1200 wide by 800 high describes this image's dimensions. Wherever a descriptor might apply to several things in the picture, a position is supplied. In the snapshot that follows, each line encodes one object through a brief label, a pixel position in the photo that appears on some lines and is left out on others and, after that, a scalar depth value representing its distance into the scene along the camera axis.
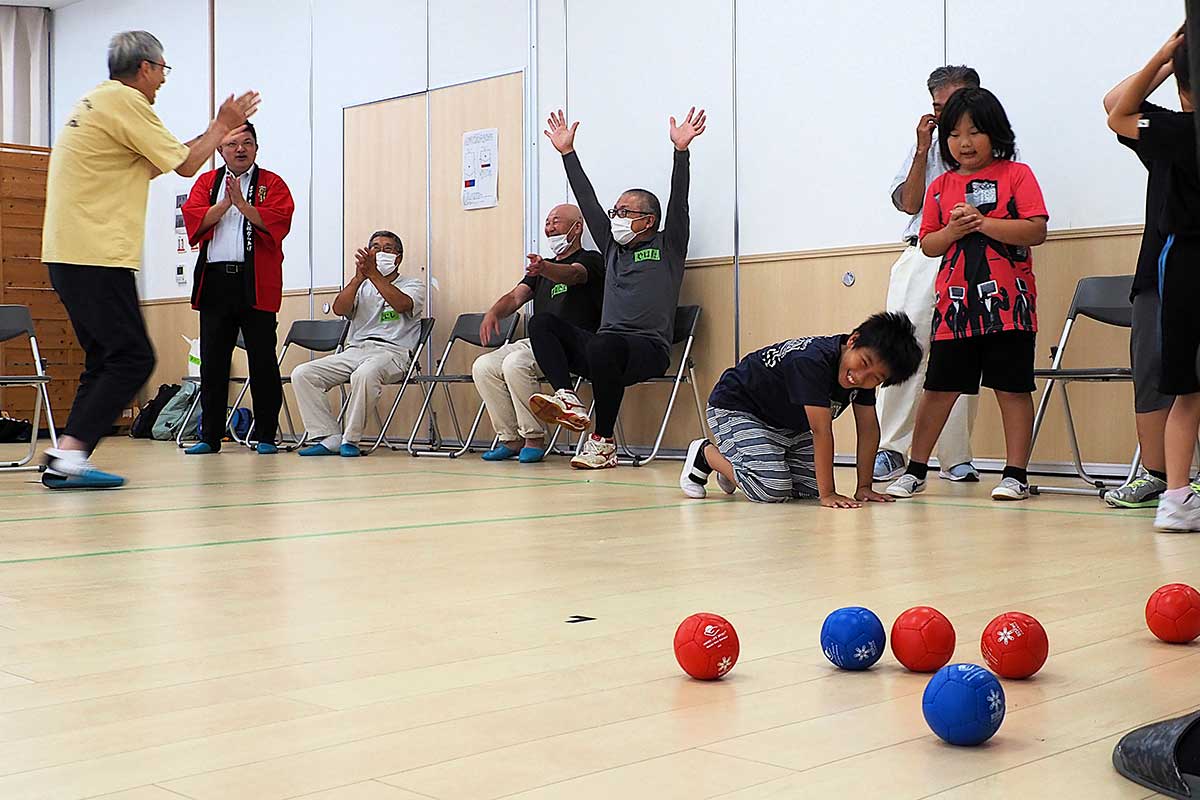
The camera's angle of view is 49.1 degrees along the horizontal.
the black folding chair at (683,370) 6.11
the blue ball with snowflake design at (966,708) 1.27
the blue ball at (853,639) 1.65
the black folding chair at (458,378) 6.77
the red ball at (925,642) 1.64
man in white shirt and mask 7.01
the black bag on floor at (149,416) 8.62
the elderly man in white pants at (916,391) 4.91
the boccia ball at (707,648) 1.59
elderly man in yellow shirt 4.46
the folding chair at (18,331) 5.26
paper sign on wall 7.32
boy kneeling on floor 3.47
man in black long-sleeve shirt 5.84
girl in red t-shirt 4.21
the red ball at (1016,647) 1.58
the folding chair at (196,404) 7.76
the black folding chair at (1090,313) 4.45
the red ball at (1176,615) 1.78
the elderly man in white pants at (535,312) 6.40
